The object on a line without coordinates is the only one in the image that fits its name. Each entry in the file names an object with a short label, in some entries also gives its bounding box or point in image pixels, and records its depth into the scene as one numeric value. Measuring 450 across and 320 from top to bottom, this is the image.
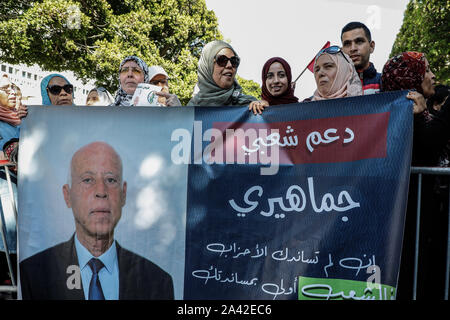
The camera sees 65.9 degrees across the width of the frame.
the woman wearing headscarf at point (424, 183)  2.27
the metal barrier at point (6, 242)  2.75
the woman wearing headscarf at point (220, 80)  3.10
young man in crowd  3.47
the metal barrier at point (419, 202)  2.25
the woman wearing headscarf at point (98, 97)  4.40
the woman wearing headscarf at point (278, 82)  3.38
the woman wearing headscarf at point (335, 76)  2.70
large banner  2.27
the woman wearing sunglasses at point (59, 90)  3.48
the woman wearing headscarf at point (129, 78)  3.46
